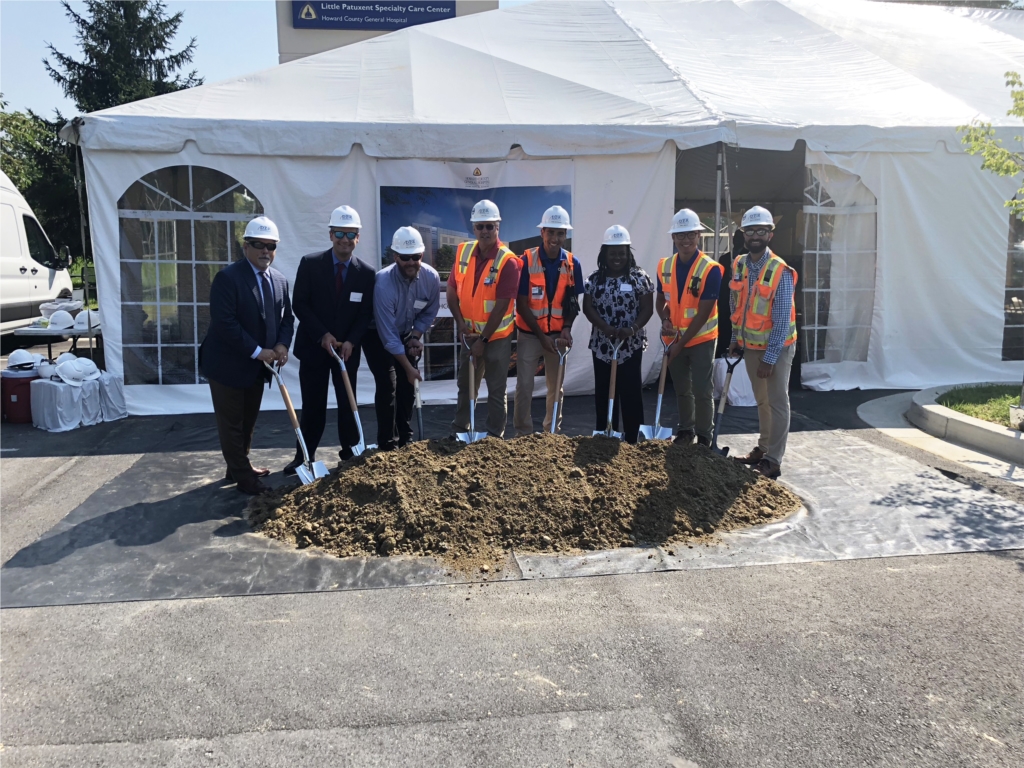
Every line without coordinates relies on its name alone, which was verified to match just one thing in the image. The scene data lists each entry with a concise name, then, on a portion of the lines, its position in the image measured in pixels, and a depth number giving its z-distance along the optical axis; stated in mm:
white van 11508
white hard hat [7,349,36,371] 7707
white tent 7781
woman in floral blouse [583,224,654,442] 5875
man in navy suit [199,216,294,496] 5254
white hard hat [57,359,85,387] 7469
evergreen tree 26672
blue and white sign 27109
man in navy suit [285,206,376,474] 5703
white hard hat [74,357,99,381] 7586
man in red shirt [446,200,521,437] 5770
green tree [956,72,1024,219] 6645
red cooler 7559
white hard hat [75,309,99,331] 9044
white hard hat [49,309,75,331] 9203
